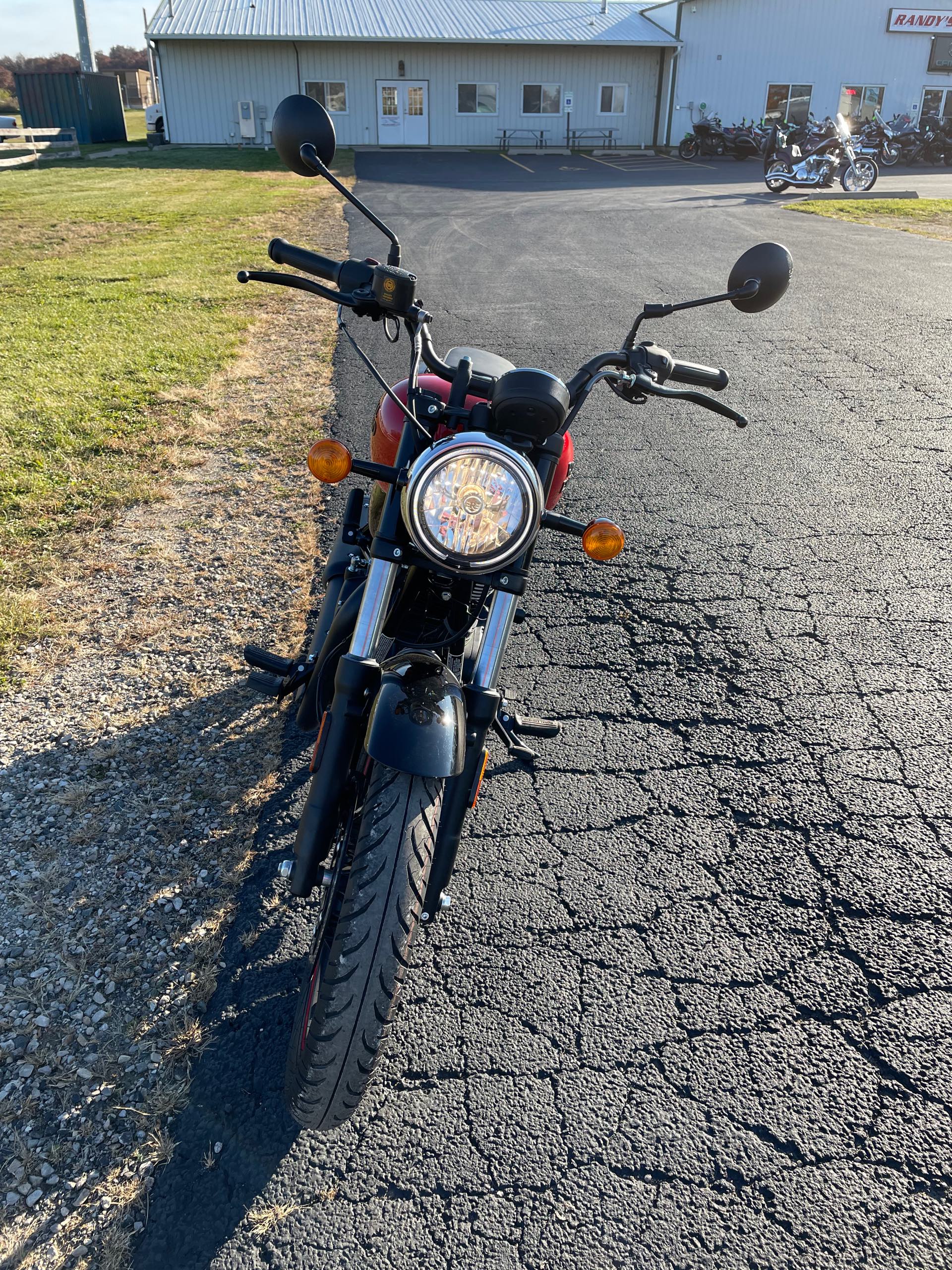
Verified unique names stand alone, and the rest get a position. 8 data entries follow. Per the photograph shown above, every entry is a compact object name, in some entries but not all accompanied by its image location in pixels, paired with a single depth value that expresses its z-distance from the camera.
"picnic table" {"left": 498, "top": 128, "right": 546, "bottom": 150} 33.41
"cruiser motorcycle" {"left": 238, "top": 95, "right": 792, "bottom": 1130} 1.79
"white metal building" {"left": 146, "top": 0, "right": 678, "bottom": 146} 31.17
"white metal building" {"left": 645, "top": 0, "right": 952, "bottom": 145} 32.53
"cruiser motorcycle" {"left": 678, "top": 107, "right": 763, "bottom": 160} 30.42
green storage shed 32.69
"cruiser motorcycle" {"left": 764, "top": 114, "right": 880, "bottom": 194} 21.55
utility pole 36.31
